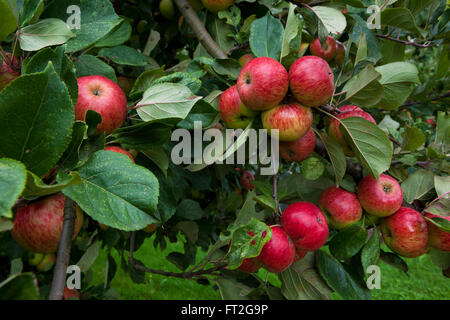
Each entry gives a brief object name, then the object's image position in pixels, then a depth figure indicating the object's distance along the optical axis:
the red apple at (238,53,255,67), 1.09
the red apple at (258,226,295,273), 0.81
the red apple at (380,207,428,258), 0.93
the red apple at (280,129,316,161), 0.90
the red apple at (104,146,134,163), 0.68
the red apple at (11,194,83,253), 0.64
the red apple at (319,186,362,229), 0.97
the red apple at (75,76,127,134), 0.70
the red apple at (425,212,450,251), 0.91
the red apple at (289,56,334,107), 0.75
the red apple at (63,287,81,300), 1.17
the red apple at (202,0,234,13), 1.12
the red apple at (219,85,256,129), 0.86
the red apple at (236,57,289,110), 0.76
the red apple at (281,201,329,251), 0.84
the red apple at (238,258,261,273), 0.89
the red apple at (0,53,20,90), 0.69
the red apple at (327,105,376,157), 0.88
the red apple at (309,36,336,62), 1.15
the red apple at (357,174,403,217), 0.93
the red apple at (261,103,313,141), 0.78
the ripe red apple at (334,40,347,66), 1.19
